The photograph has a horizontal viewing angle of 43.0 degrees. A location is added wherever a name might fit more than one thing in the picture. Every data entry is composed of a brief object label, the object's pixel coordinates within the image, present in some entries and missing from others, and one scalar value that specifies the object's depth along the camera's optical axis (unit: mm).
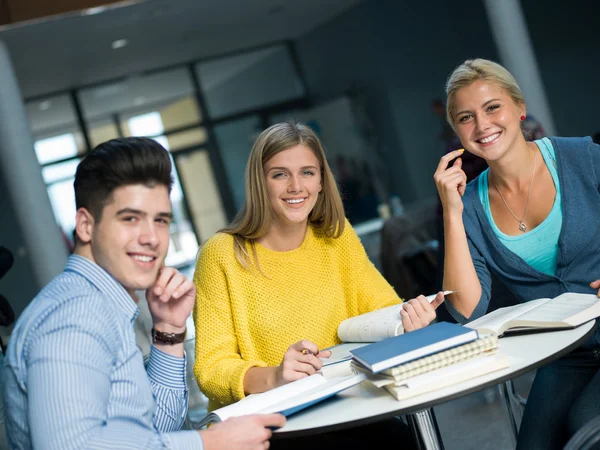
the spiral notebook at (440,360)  1467
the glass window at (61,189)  11523
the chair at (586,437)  1492
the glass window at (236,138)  12273
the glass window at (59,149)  11707
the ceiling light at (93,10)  7452
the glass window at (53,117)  11570
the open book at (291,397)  1519
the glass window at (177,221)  12242
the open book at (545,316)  1686
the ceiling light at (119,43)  9391
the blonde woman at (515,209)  2129
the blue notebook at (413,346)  1464
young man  1282
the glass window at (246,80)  12219
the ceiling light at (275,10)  9905
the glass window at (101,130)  11789
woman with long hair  2229
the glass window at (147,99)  11727
